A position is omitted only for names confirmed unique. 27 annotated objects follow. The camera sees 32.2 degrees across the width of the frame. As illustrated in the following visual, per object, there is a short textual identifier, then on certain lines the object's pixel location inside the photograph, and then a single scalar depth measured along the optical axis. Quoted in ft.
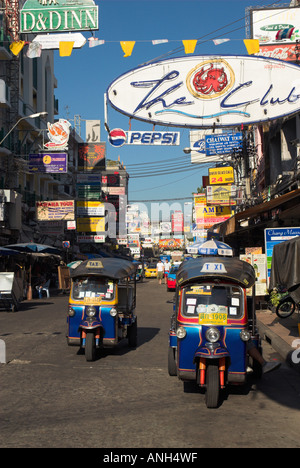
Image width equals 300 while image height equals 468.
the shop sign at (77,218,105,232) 171.32
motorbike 34.47
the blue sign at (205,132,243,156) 92.79
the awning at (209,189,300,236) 54.87
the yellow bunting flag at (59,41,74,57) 54.03
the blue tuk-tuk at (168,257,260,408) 24.35
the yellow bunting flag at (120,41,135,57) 51.03
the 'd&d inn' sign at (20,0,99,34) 101.76
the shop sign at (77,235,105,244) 174.81
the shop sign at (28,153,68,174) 114.42
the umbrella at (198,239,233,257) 44.83
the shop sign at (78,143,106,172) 198.18
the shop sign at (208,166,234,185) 103.86
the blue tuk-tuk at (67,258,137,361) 36.01
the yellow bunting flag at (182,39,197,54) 50.85
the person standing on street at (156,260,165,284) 162.10
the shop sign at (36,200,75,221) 131.44
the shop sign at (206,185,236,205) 104.01
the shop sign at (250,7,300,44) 93.71
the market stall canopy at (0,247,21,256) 84.64
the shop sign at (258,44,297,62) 86.66
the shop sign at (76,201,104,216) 166.88
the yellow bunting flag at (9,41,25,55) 63.21
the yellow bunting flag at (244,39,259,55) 52.06
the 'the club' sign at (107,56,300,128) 58.75
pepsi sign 59.72
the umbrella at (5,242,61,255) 97.80
